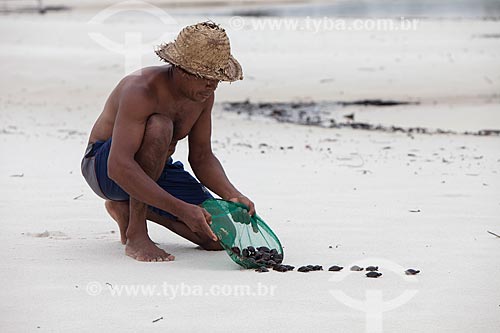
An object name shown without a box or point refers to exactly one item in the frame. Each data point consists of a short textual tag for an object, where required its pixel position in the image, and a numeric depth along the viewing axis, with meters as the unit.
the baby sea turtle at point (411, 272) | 8.15
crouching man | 8.21
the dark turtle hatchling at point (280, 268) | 8.29
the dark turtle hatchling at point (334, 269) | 8.26
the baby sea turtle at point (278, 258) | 8.52
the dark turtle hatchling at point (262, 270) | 8.27
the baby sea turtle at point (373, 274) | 8.02
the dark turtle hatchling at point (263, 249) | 8.66
